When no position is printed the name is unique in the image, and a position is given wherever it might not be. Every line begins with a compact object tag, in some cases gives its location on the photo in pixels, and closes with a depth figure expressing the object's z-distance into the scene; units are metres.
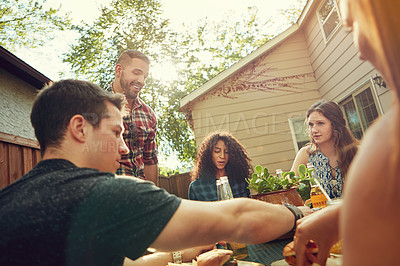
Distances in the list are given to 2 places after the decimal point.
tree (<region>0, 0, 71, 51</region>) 13.43
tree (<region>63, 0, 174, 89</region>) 14.88
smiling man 3.48
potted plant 1.65
